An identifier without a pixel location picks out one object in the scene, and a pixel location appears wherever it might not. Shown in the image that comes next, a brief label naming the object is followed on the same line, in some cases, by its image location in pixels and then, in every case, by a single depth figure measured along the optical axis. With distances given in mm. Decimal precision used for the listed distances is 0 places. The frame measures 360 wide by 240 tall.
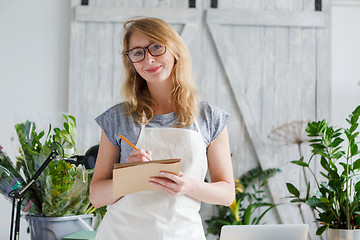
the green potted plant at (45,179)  1718
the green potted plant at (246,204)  3340
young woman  1372
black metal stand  1419
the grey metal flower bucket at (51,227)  1719
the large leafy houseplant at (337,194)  2645
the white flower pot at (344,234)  2559
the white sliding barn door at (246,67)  3627
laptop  1345
